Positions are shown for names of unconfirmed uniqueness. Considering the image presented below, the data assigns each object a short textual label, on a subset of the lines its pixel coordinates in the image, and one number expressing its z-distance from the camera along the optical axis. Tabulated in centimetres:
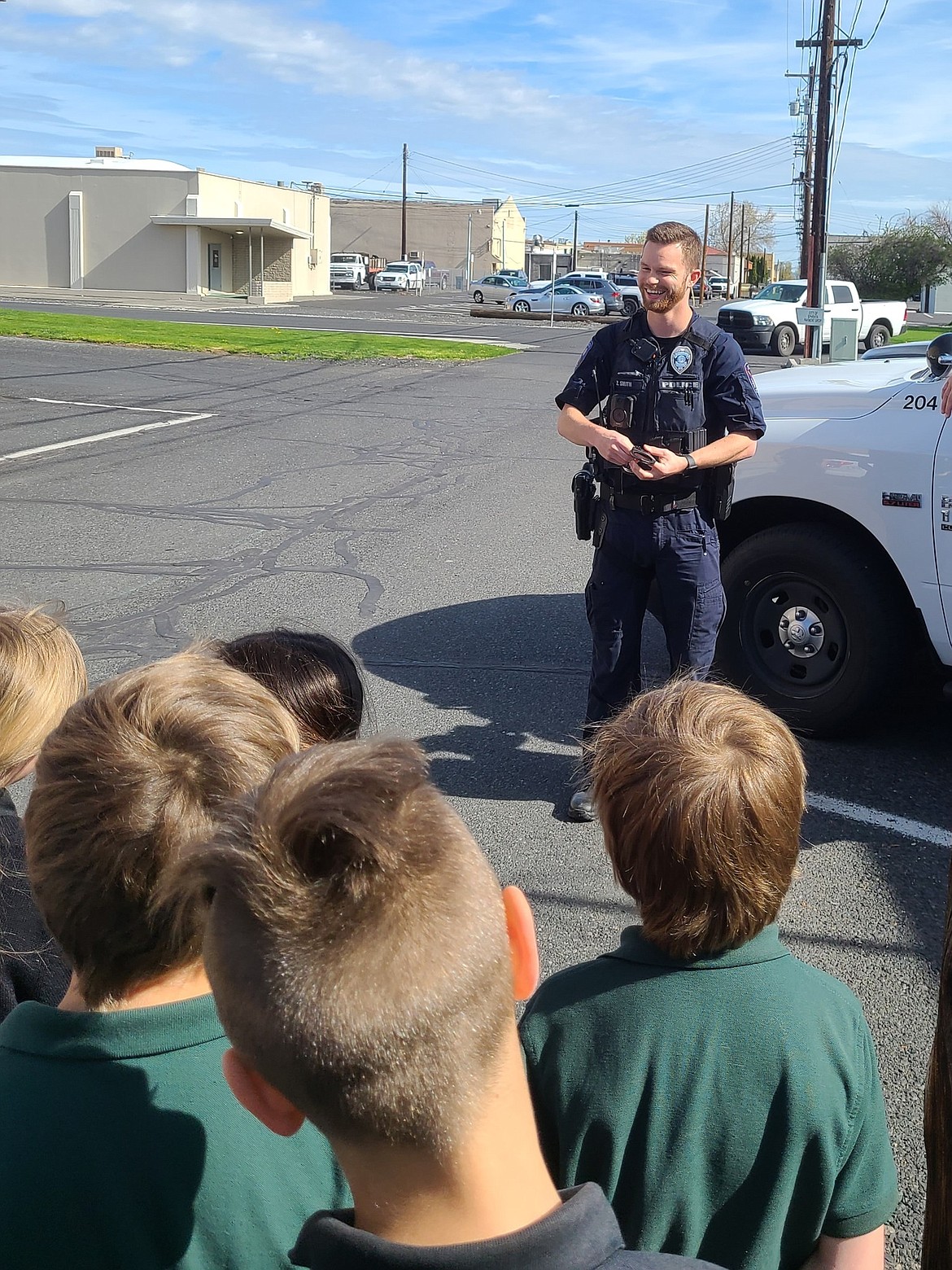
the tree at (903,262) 5844
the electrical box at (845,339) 1784
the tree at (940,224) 6291
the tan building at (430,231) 11206
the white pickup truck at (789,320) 3397
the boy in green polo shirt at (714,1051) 166
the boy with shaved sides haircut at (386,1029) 106
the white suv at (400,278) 7556
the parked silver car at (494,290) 6325
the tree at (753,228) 13025
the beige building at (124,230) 5666
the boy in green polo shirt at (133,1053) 145
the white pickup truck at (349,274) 8000
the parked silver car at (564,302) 5578
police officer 448
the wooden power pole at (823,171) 2891
